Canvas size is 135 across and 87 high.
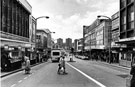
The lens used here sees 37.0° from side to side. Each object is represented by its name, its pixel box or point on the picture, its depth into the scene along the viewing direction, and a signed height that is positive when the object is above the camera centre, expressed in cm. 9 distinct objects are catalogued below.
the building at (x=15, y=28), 2517 +385
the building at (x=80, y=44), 15262 +340
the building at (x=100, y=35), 6644 +514
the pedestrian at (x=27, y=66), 1929 -169
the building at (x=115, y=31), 4841 +451
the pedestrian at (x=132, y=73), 755 -94
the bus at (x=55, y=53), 4704 -109
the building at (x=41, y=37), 8731 +542
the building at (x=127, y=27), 3509 +410
